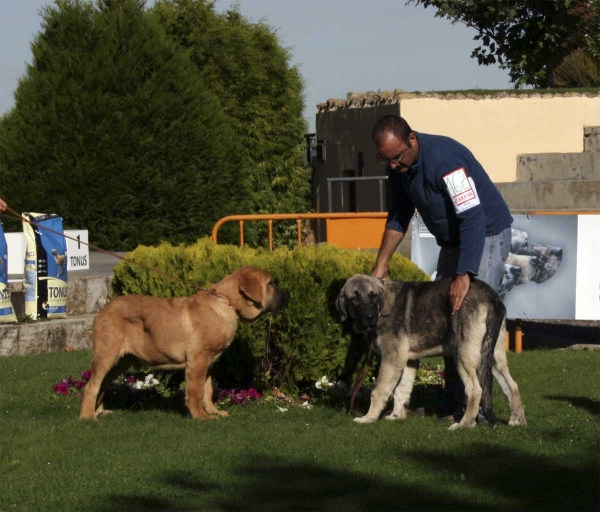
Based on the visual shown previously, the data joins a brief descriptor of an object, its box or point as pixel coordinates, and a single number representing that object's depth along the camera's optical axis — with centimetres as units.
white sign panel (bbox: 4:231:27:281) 1648
